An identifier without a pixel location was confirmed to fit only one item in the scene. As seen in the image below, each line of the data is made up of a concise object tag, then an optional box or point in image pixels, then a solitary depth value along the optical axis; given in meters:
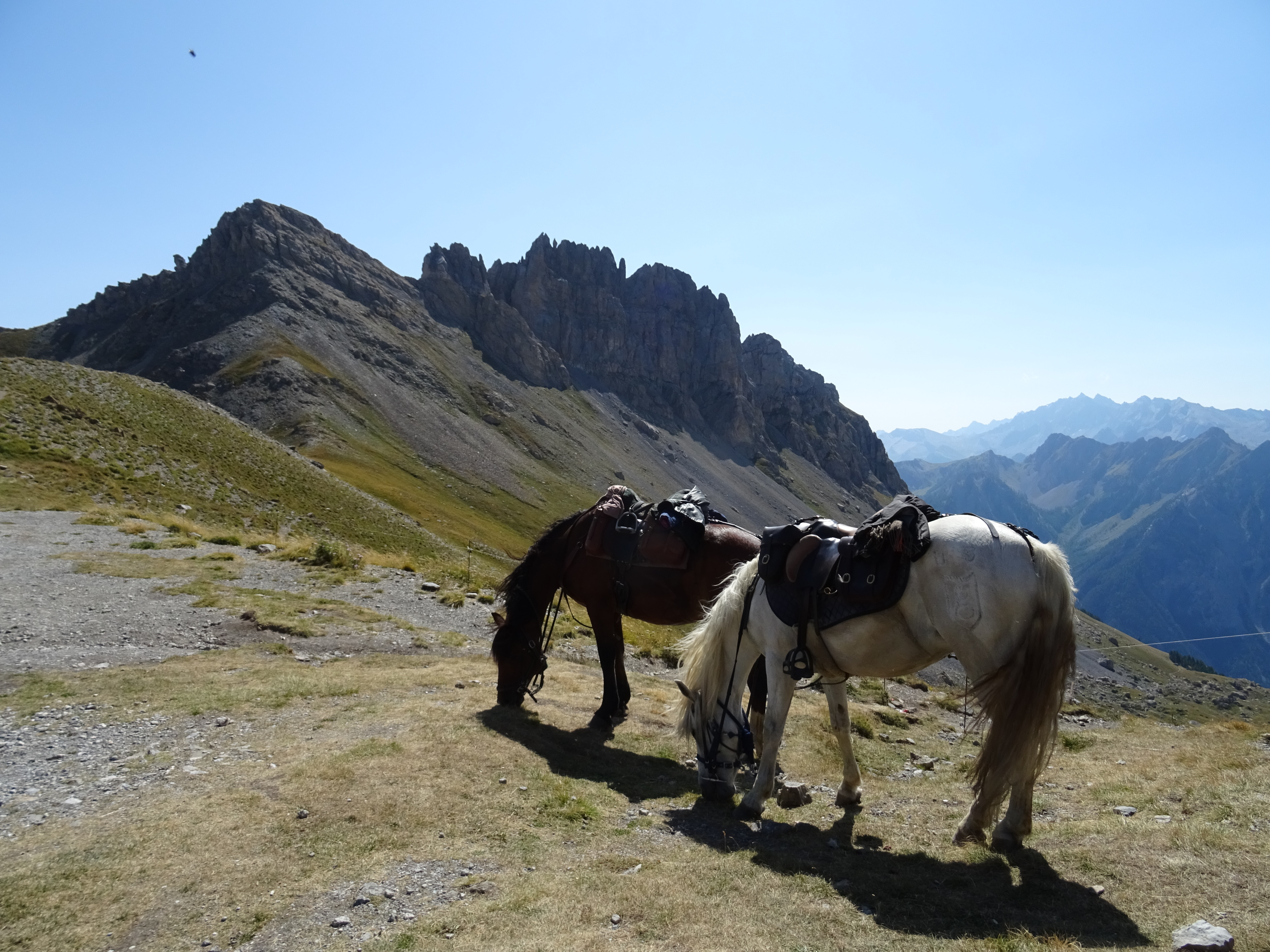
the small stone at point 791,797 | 7.28
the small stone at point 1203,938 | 3.59
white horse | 5.53
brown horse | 9.19
